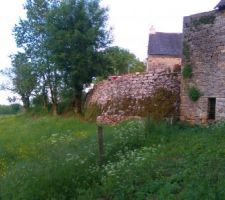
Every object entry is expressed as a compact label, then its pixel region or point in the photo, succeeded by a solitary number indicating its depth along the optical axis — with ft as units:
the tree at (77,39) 45.01
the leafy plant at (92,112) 41.58
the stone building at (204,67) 28.79
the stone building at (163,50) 76.14
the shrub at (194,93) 30.42
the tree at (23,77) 55.44
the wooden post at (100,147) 20.55
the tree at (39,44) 52.46
